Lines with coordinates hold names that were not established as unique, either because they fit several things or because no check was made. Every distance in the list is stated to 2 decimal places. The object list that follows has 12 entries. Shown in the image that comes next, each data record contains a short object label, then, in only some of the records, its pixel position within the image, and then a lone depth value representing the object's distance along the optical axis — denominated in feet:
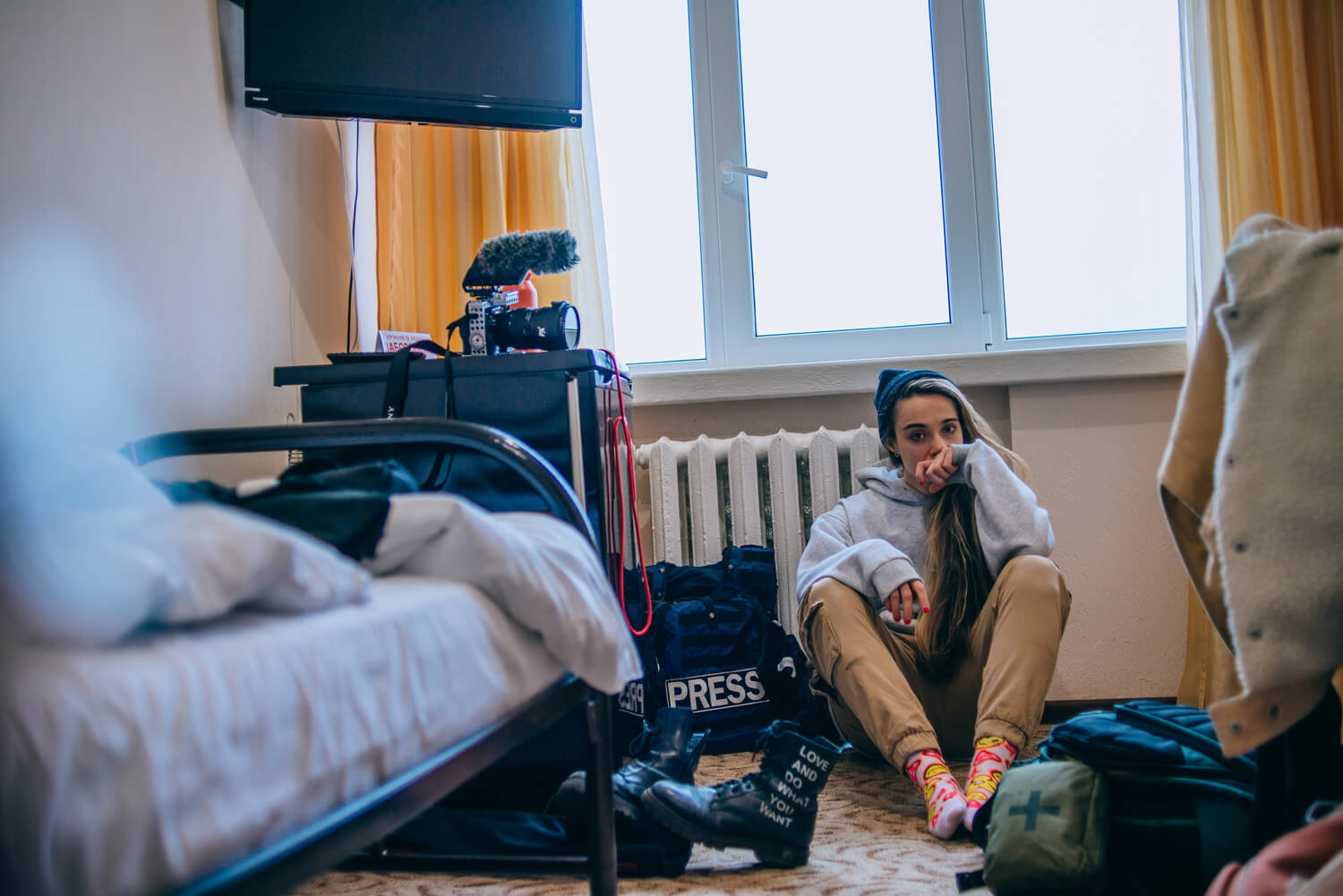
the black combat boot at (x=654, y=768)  4.86
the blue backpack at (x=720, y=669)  6.94
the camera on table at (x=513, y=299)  5.96
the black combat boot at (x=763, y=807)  4.68
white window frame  8.62
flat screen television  6.03
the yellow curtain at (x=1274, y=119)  7.32
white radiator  7.98
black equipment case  5.54
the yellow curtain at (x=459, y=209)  7.57
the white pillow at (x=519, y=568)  2.66
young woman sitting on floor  5.47
